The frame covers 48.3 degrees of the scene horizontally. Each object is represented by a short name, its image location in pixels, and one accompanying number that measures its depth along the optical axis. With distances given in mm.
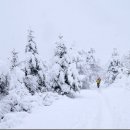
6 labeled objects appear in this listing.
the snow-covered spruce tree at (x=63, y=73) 12451
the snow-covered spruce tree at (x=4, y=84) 7263
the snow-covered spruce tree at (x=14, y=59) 11155
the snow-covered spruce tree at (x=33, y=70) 12976
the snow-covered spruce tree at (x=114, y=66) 25055
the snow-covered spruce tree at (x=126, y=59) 32338
